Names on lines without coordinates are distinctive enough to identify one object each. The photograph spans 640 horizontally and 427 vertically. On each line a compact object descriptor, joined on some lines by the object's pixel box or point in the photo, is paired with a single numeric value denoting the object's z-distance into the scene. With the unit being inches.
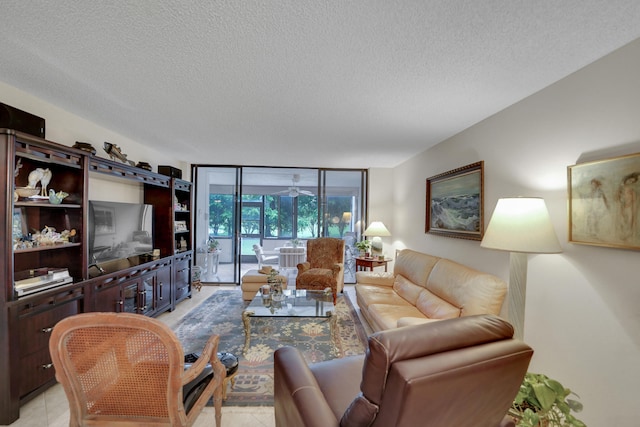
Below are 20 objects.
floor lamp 64.1
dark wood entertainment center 70.6
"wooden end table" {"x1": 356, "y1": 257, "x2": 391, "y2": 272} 176.0
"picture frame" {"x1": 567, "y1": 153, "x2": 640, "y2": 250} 55.6
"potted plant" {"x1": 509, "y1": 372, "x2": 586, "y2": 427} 51.4
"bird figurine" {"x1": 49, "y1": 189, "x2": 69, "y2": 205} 86.5
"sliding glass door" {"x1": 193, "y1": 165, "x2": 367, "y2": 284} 213.0
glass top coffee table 108.8
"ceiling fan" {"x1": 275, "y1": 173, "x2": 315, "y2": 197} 241.1
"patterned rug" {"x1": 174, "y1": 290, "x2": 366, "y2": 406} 86.7
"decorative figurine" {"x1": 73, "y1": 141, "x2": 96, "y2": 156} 99.3
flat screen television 107.9
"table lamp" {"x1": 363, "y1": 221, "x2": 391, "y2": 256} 182.9
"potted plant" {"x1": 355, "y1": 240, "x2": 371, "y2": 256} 186.7
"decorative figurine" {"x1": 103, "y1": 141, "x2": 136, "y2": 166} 115.8
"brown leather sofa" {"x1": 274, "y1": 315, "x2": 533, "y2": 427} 34.9
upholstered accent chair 165.9
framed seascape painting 106.2
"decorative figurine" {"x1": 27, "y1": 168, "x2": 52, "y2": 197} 83.3
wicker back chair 46.0
